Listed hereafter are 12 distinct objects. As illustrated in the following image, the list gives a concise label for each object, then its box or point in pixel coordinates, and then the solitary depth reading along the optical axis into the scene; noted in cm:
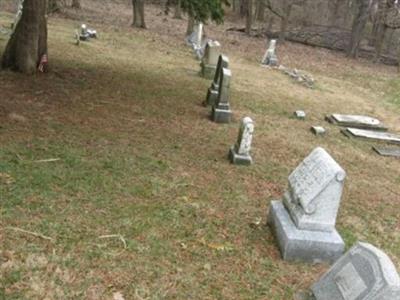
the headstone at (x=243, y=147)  717
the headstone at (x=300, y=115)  1094
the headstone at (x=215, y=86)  995
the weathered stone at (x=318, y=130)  991
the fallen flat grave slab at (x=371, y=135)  1022
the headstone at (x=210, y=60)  1303
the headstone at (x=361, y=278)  339
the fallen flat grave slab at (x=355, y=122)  1101
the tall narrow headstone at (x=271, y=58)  1762
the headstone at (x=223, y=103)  925
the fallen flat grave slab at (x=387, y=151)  940
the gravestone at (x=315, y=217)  487
